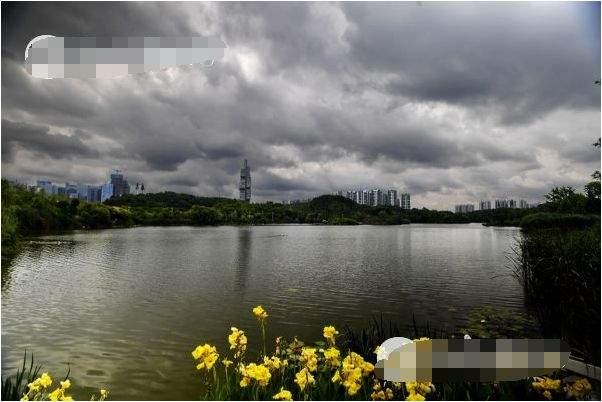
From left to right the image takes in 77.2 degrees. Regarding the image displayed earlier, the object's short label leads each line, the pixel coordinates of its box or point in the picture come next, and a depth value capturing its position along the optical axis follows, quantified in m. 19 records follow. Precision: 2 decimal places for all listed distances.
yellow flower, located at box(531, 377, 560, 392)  2.88
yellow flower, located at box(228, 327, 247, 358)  3.20
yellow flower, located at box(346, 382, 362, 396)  2.62
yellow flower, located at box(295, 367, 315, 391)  2.67
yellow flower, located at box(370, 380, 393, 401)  2.95
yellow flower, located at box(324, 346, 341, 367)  3.02
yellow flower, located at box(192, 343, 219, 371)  2.70
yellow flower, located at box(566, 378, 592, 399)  3.07
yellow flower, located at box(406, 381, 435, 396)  2.62
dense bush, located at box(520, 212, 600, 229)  21.95
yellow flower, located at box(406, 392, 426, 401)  2.45
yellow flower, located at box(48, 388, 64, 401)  2.51
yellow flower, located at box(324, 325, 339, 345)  3.50
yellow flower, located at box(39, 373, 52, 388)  2.73
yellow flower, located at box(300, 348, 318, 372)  2.88
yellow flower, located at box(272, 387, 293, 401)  2.41
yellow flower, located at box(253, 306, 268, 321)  3.43
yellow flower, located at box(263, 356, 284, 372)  3.05
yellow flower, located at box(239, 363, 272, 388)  2.62
